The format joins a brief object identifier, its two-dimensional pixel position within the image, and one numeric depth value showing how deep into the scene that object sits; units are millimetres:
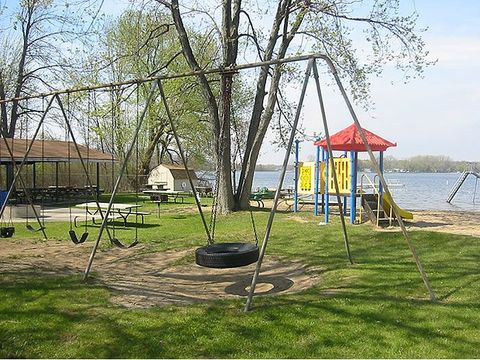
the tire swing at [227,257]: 6270
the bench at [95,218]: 15445
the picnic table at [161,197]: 24091
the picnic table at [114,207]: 14321
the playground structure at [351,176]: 13255
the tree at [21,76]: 27469
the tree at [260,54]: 16125
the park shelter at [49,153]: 20703
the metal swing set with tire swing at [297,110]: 5648
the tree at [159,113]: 26141
